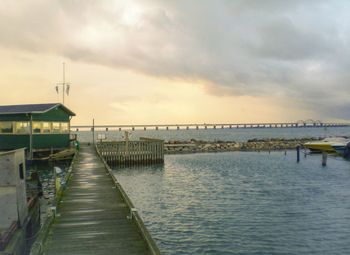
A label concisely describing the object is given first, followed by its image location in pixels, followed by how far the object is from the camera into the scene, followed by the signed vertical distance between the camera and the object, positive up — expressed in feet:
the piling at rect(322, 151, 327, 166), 161.82 -12.09
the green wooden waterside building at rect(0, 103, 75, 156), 132.57 +1.44
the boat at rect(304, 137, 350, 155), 209.46 -8.51
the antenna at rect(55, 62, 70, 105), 165.85 +19.23
